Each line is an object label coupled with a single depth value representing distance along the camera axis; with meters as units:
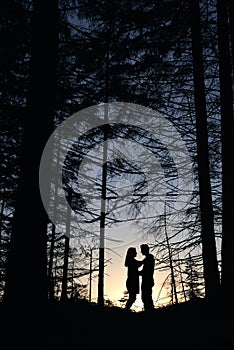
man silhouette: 9.27
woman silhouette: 9.32
